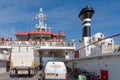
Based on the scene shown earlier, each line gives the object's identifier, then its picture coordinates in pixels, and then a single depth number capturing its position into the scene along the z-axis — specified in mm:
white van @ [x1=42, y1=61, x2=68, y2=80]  6561
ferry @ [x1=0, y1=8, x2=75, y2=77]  9797
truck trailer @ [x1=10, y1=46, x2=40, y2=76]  9636
